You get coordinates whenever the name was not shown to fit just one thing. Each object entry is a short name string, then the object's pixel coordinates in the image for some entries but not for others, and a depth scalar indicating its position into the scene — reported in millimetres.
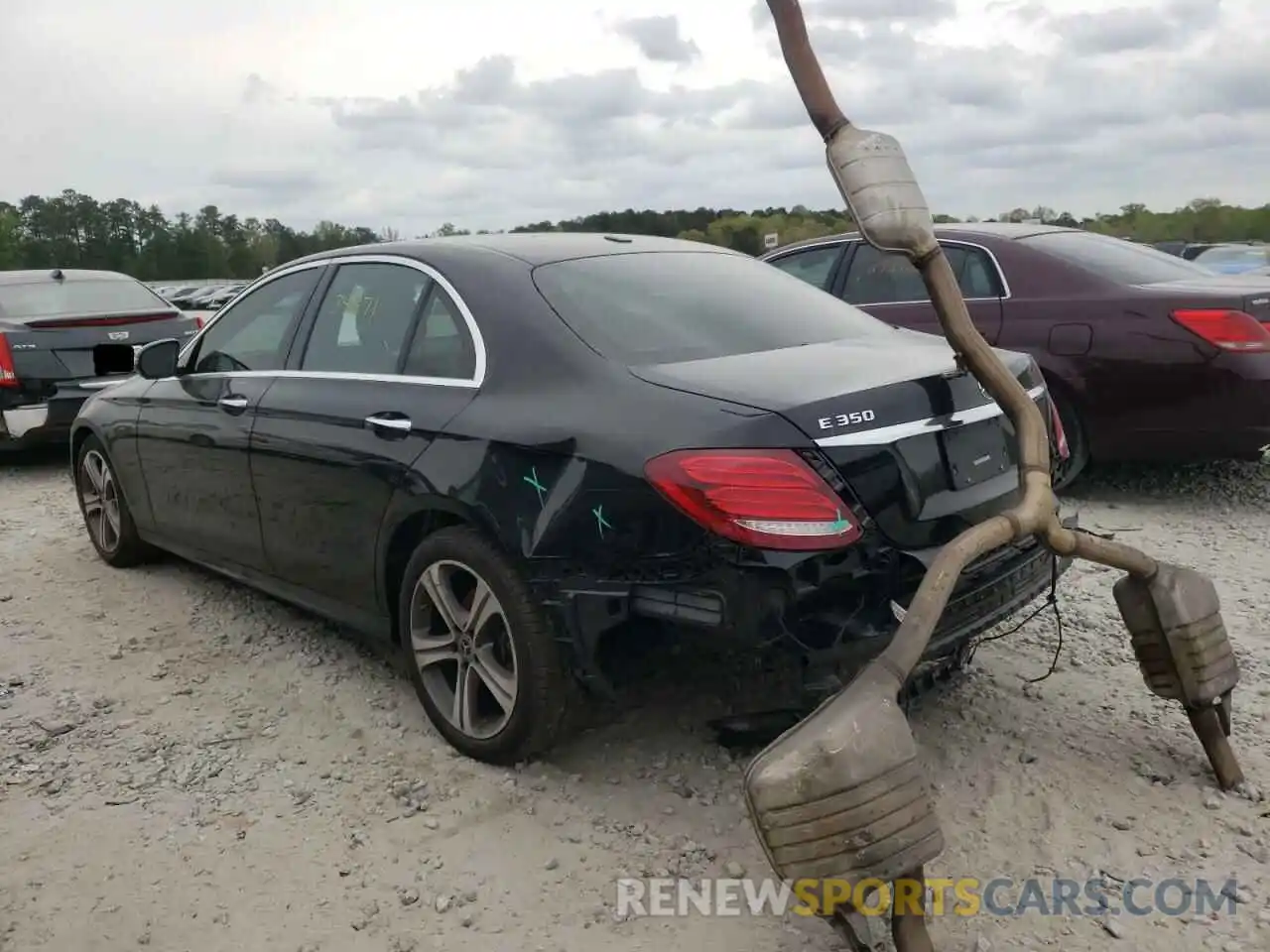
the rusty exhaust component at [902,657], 2219
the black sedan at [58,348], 7633
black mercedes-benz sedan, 2592
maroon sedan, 5402
